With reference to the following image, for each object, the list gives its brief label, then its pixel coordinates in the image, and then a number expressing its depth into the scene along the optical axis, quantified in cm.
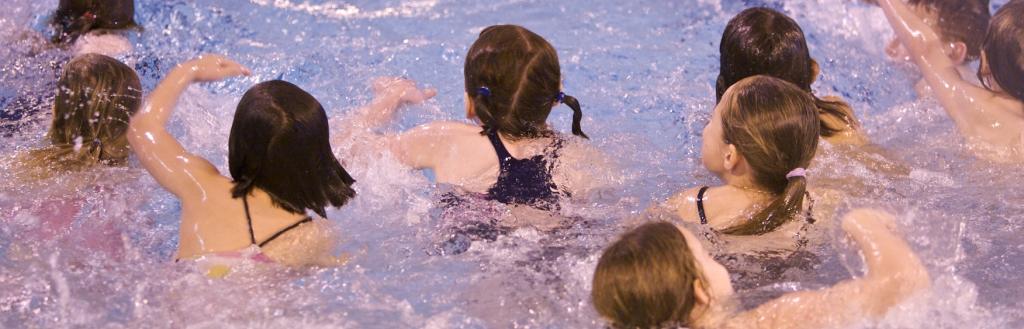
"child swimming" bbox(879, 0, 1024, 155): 776
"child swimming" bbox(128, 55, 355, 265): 555
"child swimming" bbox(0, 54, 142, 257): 677
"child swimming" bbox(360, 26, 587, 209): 643
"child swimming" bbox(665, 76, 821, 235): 560
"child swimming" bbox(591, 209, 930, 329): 426
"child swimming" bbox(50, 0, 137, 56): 926
